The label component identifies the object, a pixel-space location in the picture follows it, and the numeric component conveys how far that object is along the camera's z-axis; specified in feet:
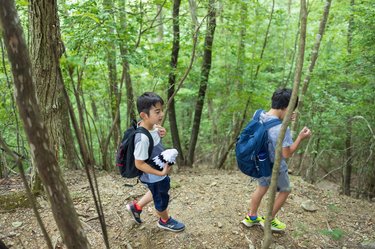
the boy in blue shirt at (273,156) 10.93
